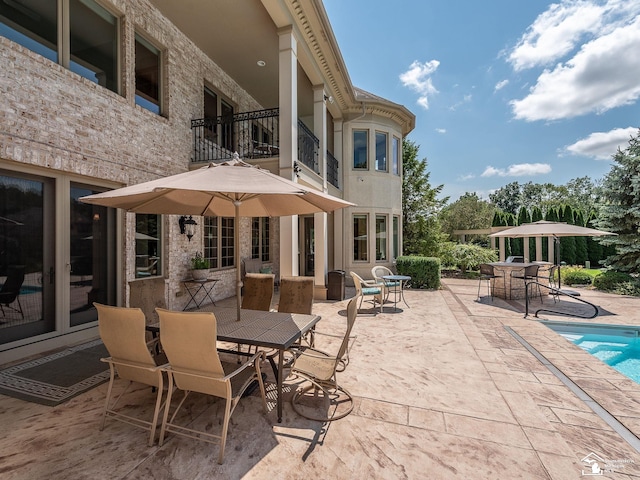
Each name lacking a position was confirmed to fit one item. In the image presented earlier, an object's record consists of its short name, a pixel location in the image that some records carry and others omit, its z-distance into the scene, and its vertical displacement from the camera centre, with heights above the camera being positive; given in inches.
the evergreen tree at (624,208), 379.6 +45.4
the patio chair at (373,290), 253.5 -46.6
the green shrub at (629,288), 361.7 -60.5
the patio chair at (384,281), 298.2 -45.0
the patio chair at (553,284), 334.0 -58.5
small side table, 273.0 -48.1
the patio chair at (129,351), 95.0 -37.6
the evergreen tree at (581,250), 654.5 -19.6
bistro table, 288.8 -47.9
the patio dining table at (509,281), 331.6 -46.2
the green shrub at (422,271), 407.9 -41.6
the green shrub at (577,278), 439.5 -56.3
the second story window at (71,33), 166.6 +135.6
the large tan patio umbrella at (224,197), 101.6 +20.6
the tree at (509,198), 2090.3 +325.5
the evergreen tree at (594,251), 649.0 -21.6
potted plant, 276.1 -25.4
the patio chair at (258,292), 185.2 -32.4
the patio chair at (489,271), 338.6 -35.0
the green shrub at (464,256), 574.6 -29.1
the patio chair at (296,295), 174.7 -32.8
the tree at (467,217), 1017.5 +87.2
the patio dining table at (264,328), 104.5 -36.0
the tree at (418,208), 555.6 +67.0
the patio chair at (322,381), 109.0 -53.2
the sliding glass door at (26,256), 161.5 -8.3
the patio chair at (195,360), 87.0 -37.3
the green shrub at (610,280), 384.2 -51.9
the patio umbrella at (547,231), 328.2 +13.0
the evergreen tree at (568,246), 655.1 -10.5
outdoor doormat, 126.1 -66.4
